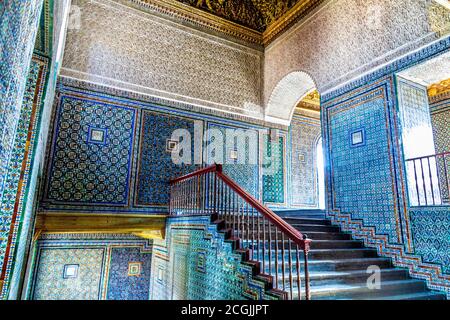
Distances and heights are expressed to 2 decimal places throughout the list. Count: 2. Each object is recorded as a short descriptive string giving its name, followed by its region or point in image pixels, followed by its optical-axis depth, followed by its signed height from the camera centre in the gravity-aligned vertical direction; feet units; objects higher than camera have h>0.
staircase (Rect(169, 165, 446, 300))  10.37 -1.41
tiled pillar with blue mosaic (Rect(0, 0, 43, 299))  3.66 +2.05
